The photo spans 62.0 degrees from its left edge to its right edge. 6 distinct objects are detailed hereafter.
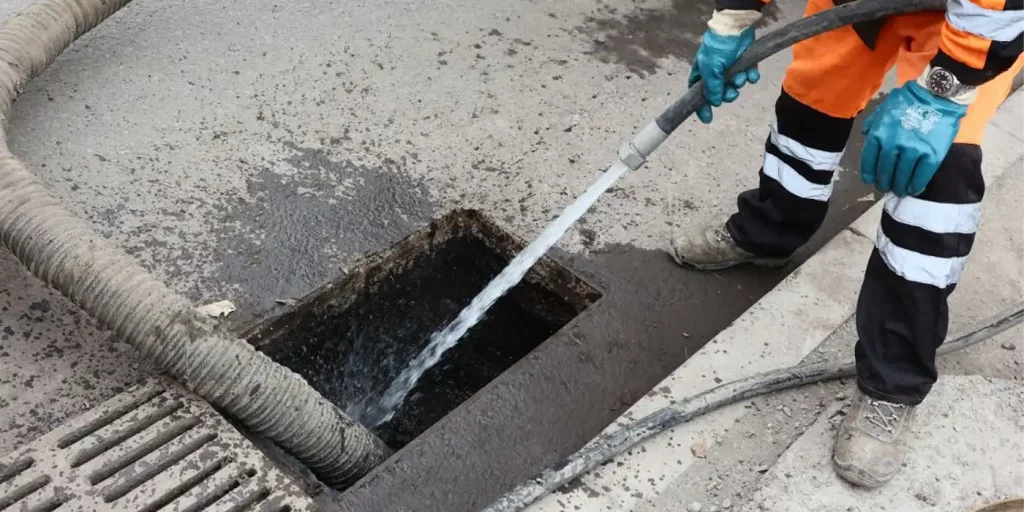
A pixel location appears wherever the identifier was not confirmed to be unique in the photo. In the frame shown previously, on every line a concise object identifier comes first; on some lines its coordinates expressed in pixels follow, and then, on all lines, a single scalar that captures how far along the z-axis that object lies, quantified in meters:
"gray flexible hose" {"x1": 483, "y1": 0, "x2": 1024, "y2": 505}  1.91
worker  1.79
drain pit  2.54
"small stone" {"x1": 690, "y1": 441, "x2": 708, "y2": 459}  2.07
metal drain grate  1.80
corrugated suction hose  1.97
